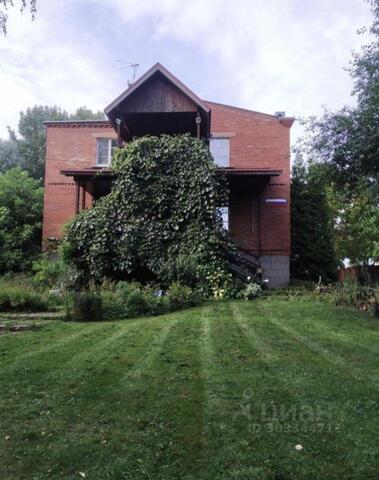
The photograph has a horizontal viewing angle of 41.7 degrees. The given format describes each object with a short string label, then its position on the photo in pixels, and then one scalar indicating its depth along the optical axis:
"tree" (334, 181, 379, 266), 26.81
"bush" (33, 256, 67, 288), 16.55
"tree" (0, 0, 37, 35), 5.12
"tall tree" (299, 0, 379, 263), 9.83
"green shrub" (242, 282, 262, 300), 14.41
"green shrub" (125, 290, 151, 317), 11.62
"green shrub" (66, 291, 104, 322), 11.02
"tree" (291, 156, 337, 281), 23.38
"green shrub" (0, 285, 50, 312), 12.09
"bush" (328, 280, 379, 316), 11.95
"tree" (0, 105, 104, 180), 42.22
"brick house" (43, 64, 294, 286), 19.30
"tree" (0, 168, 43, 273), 20.81
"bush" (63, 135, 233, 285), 16.00
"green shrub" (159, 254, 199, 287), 14.77
